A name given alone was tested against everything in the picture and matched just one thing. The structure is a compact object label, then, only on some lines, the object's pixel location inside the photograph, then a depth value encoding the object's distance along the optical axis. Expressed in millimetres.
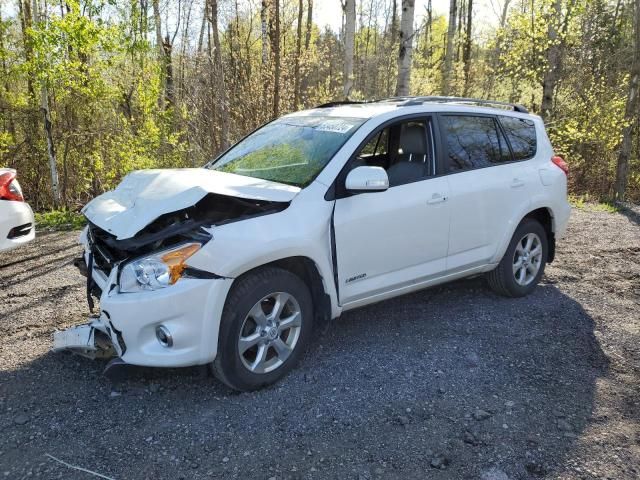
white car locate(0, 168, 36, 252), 5180
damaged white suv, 3057
